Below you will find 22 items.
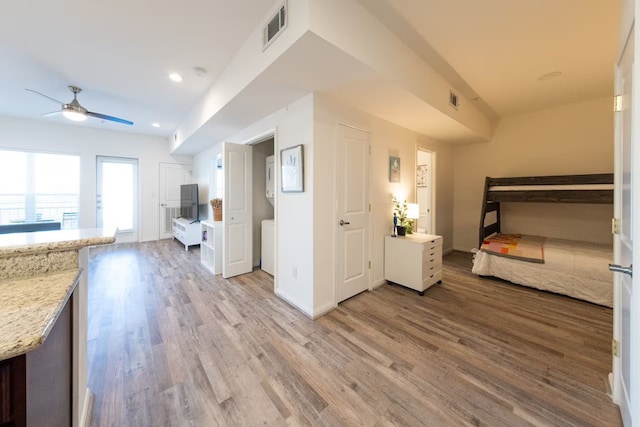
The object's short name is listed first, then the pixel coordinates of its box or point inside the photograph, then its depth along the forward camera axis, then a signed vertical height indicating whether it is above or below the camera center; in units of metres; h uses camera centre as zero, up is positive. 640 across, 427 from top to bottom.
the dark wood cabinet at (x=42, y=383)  0.56 -0.50
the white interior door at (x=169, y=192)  6.19 +0.51
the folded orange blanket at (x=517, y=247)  3.05 -0.49
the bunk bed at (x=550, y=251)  2.68 -0.51
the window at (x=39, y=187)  4.55 +0.48
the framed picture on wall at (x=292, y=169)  2.46 +0.46
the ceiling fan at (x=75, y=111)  2.97 +1.29
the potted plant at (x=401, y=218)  3.23 -0.09
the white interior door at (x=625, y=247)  0.89 -0.19
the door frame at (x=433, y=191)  4.35 +0.37
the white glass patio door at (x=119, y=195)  5.44 +0.39
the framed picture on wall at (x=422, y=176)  5.20 +0.80
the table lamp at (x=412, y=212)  3.34 -0.01
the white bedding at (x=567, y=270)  2.62 -0.73
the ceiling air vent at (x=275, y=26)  1.68 +1.40
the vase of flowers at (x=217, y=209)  3.94 +0.03
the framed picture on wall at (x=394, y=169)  3.29 +0.61
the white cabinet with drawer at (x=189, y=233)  5.16 -0.49
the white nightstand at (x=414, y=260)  2.88 -0.63
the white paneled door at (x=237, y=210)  3.42 +0.02
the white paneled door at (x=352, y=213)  2.65 -0.02
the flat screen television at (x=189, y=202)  5.46 +0.23
